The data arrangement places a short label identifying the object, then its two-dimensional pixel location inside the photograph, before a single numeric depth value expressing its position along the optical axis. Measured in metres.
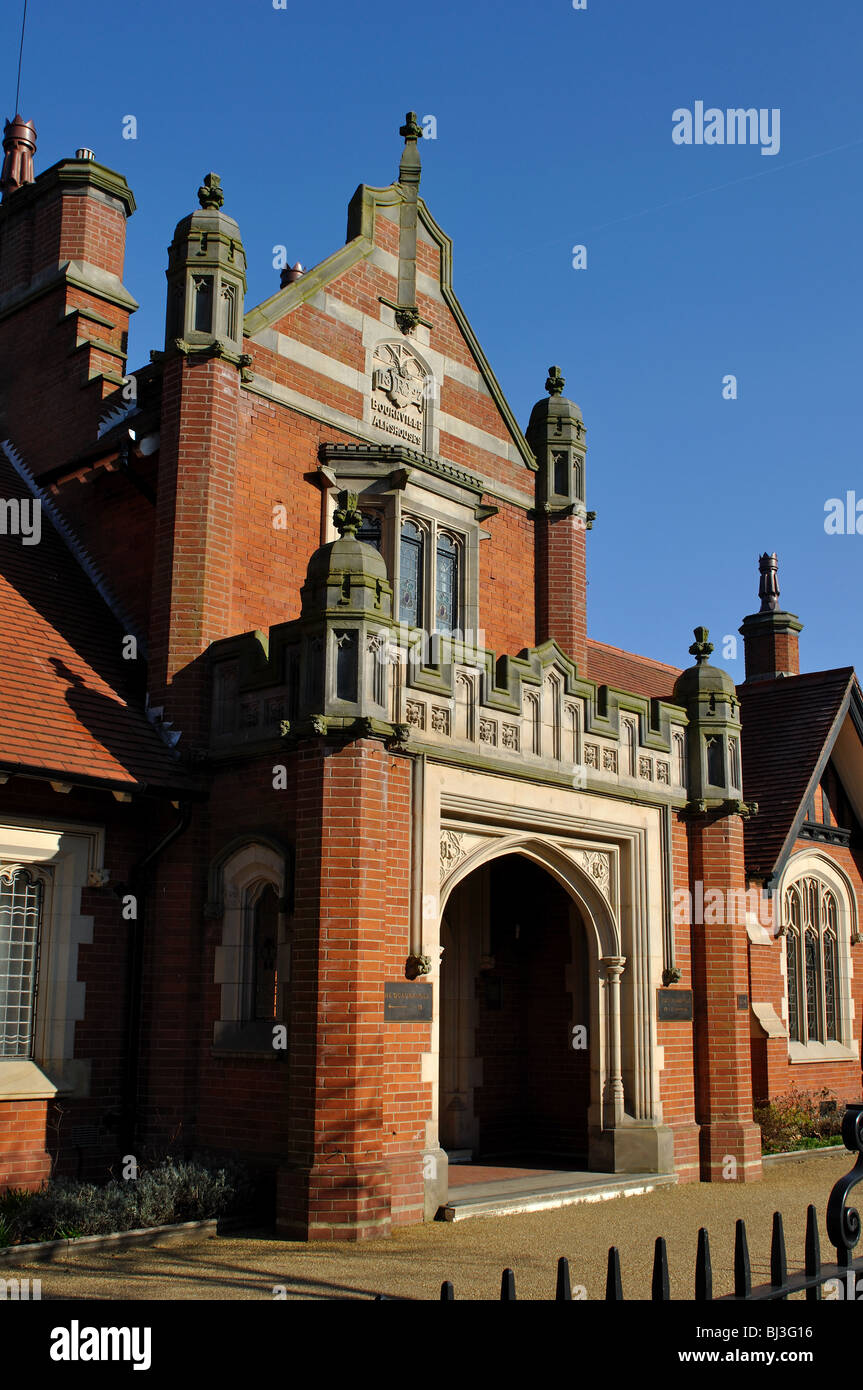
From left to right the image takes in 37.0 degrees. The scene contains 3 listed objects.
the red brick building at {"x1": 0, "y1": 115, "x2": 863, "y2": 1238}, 11.18
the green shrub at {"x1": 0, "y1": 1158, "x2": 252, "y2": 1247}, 9.89
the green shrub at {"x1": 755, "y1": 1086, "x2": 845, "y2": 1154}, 17.42
